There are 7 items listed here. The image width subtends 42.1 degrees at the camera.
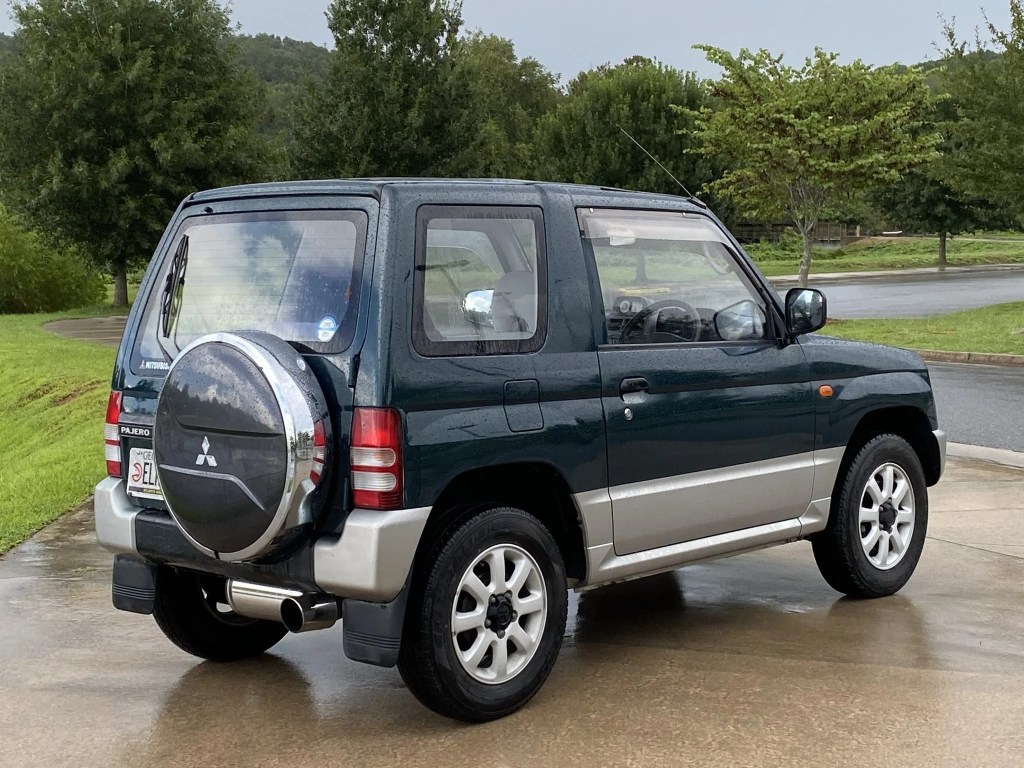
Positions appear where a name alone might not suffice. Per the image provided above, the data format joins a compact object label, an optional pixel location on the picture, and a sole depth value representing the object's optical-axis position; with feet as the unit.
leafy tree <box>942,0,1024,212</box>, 82.23
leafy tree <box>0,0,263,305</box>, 117.60
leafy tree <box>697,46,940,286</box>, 88.69
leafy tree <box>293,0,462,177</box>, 137.69
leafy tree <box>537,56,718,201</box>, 175.42
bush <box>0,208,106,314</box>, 126.11
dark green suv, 14.48
